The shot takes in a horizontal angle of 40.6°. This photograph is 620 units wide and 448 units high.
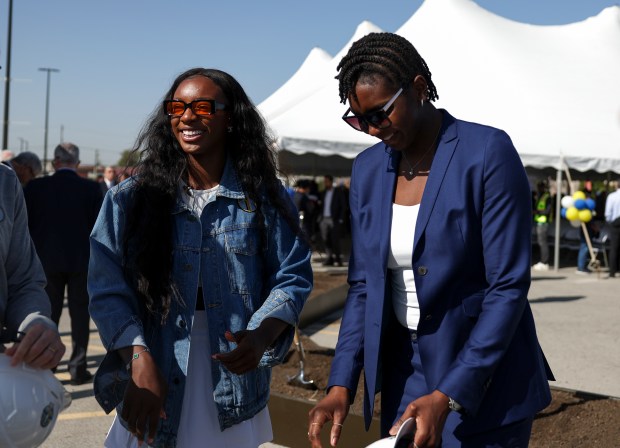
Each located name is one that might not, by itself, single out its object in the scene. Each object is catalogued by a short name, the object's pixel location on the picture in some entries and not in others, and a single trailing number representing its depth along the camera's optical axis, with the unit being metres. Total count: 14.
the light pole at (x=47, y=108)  55.95
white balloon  16.53
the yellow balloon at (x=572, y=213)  16.11
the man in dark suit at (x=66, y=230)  7.31
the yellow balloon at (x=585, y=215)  16.04
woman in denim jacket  2.59
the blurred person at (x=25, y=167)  8.92
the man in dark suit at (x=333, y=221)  17.23
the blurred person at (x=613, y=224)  15.32
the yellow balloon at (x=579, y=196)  16.45
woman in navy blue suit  2.22
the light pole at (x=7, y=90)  25.50
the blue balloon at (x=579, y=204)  16.12
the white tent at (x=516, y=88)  16.59
